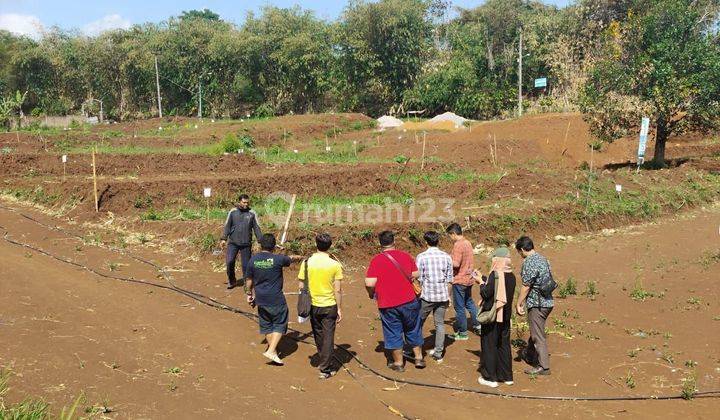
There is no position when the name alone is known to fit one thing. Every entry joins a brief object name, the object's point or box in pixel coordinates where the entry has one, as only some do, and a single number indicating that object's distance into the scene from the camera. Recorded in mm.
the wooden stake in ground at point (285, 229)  12508
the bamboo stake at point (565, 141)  29766
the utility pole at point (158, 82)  50988
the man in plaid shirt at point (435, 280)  7883
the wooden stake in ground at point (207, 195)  13562
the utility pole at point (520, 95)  40281
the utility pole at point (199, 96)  52291
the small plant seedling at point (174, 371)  7281
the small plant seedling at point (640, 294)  10820
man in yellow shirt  7398
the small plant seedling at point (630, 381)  7277
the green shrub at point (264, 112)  51906
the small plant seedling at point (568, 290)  11141
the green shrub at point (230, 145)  27578
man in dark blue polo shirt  7668
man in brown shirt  8438
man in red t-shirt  7457
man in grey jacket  10727
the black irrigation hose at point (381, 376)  6969
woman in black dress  7148
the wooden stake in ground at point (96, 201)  16062
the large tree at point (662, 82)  22234
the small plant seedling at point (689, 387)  6892
